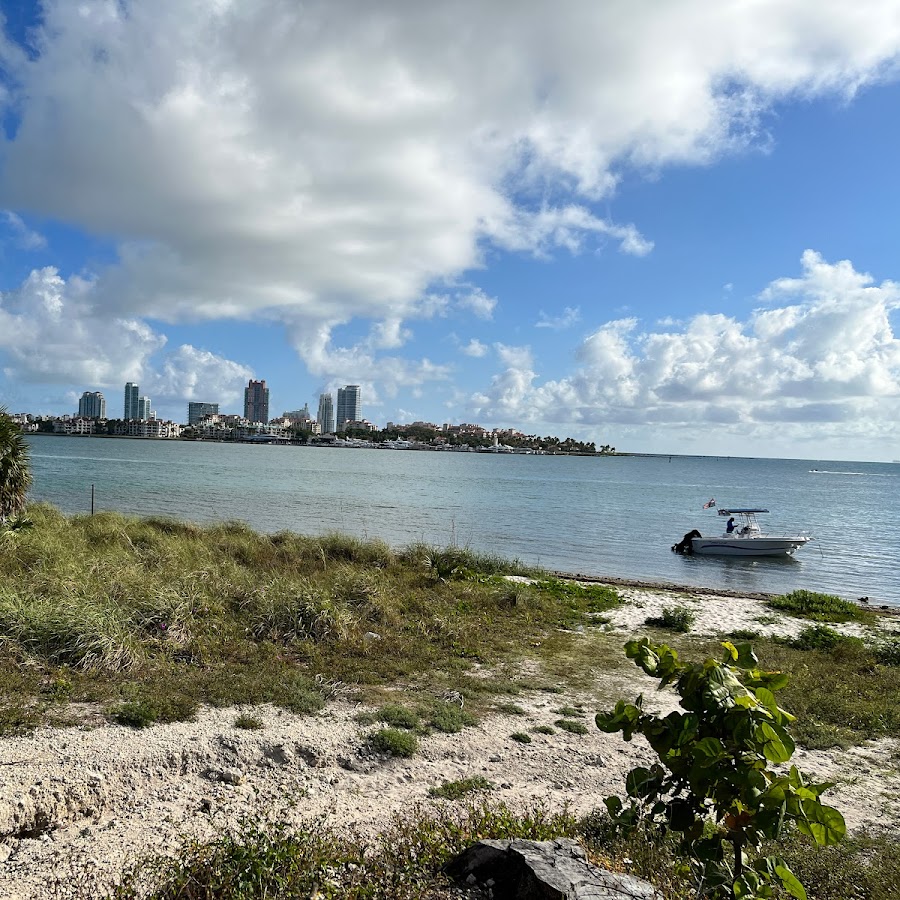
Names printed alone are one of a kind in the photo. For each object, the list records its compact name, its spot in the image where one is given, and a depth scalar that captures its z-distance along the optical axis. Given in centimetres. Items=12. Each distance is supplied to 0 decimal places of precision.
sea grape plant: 275
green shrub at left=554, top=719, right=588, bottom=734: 816
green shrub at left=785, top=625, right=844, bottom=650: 1312
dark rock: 387
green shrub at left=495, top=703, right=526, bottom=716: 859
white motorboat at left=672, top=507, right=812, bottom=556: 3284
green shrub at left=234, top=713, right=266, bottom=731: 721
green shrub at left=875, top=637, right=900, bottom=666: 1212
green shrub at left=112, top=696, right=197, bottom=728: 709
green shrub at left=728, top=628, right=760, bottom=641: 1366
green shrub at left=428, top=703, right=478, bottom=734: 777
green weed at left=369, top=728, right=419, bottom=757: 705
